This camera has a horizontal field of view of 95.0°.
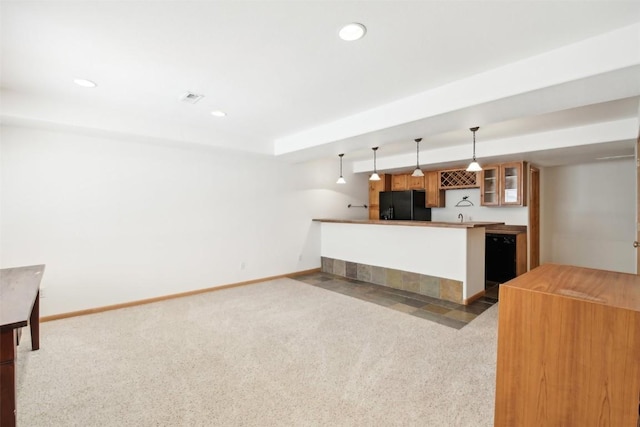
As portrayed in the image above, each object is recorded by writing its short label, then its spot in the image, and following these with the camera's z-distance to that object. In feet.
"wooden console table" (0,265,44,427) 4.74
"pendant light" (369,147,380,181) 16.40
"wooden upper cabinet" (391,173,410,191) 22.22
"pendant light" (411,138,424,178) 14.88
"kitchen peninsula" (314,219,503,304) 13.43
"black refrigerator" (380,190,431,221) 20.54
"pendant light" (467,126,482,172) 12.50
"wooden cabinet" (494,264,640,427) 3.70
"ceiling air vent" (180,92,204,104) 9.71
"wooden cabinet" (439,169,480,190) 18.72
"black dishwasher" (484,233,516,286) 16.87
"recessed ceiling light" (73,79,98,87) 8.68
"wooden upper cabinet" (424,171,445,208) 20.49
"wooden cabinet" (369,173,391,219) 22.93
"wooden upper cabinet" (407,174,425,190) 21.56
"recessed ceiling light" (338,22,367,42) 6.12
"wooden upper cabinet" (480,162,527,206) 16.60
